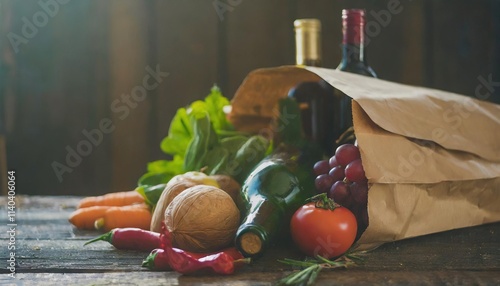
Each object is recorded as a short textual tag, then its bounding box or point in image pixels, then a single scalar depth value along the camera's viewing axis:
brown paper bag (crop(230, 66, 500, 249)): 0.87
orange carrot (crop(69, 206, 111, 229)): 1.10
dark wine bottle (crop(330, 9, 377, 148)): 1.11
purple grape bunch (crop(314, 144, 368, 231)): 0.89
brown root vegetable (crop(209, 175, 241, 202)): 1.02
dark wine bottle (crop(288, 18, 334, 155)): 1.19
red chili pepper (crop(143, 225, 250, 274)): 0.75
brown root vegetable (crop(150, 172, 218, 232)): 0.95
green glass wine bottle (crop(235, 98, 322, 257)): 0.81
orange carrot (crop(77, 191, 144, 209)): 1.20
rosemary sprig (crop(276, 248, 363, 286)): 0.70
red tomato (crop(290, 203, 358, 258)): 0.82
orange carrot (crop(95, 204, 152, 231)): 1.06
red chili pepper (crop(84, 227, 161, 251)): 0.90
